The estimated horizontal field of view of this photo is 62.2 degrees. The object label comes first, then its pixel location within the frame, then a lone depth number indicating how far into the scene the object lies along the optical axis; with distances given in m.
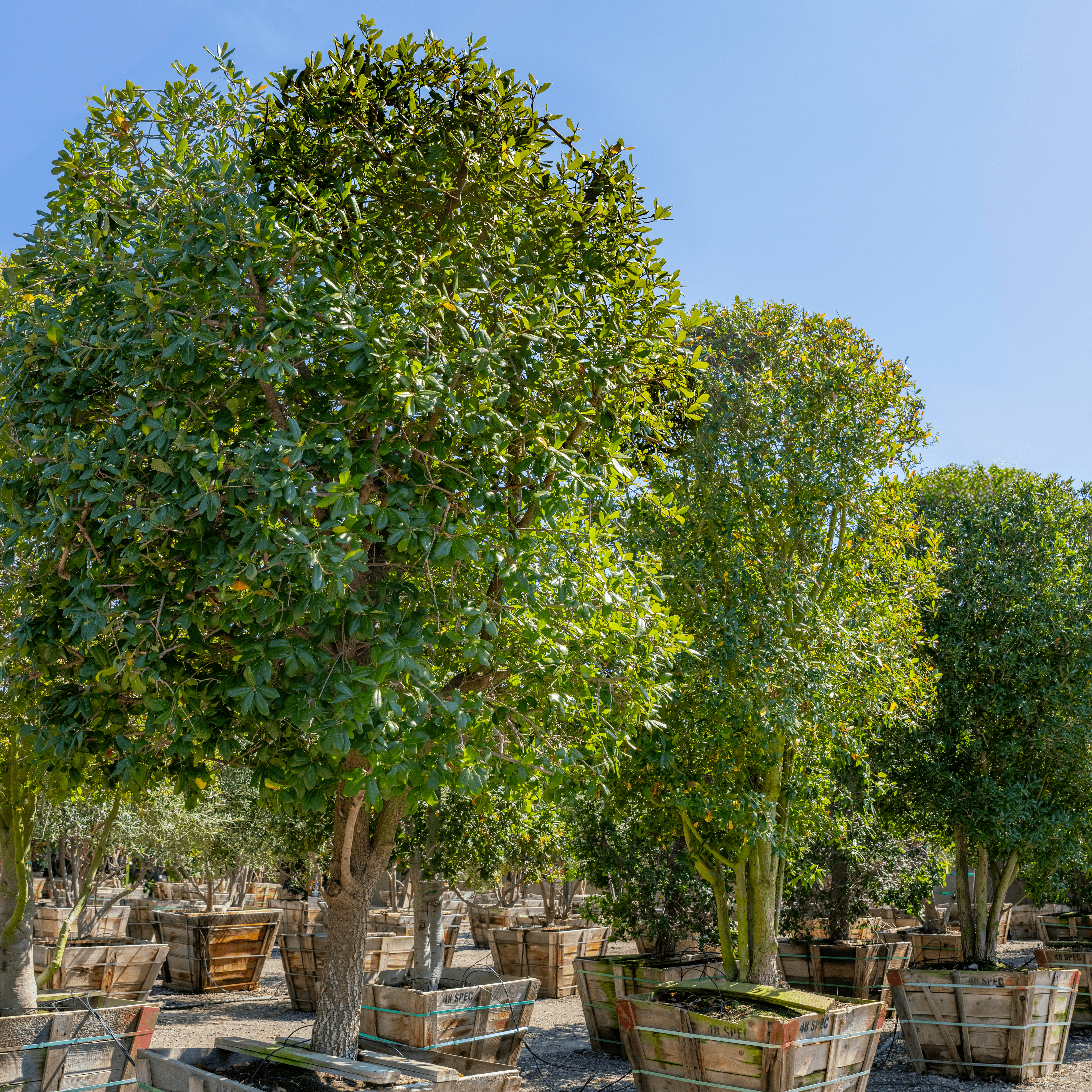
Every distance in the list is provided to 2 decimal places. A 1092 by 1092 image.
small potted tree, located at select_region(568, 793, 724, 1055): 14.41
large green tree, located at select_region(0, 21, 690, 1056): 6.04
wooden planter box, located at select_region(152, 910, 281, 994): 19.97
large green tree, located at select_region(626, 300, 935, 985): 10.84
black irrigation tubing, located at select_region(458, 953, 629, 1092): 13.45
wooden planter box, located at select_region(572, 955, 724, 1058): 13.97
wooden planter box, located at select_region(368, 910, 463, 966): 24.02
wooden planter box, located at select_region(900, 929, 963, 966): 18.53
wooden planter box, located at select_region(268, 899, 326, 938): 19.20
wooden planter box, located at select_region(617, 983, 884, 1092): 9.06
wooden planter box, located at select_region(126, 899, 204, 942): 21.88
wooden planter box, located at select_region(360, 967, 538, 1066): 11.65
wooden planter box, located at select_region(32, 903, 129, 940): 25.45
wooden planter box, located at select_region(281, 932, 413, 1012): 17.84
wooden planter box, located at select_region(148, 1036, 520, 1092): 7.38
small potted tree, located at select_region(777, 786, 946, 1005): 15.42
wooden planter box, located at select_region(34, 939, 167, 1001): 14.96
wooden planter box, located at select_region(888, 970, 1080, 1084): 12.75
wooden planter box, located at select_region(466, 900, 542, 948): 29.81
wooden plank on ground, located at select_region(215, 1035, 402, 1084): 7.38
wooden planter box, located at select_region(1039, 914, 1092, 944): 21.72
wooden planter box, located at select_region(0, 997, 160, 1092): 8.77
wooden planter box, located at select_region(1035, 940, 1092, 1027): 16.38
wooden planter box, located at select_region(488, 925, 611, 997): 19.66
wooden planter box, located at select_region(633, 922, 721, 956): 16.30
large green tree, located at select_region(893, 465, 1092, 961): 14.31
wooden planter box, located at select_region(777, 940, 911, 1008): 16.69
